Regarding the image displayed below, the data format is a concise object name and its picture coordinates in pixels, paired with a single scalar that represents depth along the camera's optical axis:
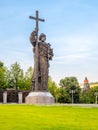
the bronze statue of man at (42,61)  22.60
